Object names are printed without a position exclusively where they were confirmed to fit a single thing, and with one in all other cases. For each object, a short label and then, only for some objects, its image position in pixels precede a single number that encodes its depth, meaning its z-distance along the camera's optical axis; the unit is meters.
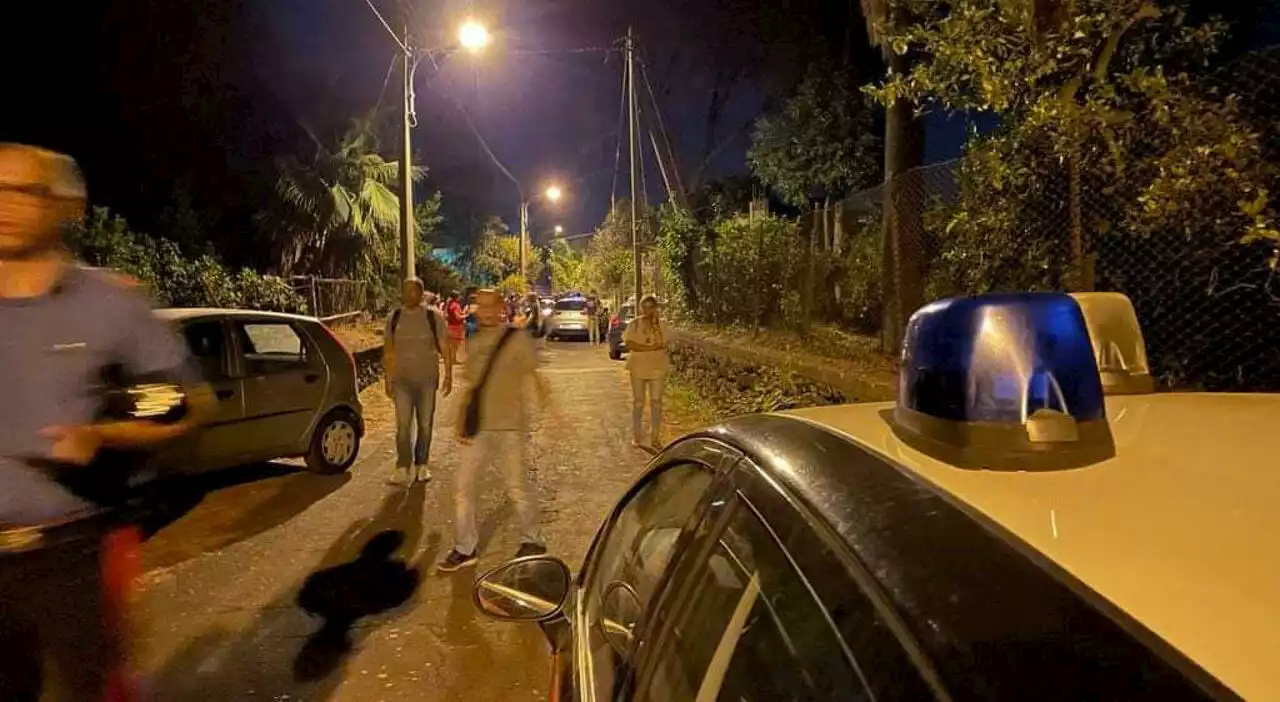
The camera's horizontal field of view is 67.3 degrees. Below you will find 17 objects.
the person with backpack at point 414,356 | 7.11
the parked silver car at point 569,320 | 28.78
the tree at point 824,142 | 16.30
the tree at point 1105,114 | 4.64
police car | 0.93
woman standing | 9.23
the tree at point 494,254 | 51.78
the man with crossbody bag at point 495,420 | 5.71
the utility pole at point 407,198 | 15.11
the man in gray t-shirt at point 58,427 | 2.46
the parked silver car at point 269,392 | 7.25
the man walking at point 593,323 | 28.28
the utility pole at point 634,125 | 21.30
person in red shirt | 10.93
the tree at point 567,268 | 49.31
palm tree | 23.67
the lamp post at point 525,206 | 45.84
